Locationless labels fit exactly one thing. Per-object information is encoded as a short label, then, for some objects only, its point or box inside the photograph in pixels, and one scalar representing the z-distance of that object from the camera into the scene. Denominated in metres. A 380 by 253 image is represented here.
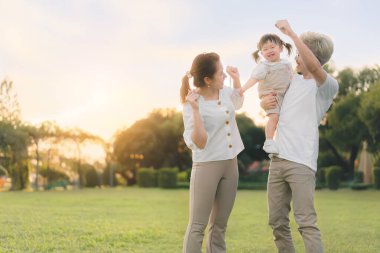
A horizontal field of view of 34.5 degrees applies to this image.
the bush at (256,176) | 37.62
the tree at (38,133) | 33.28
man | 4.18
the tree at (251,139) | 40.44
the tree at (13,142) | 31.73
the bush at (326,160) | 36.16
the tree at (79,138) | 34.53
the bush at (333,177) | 30.33
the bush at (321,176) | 33.04
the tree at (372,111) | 26.88
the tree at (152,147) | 43.31
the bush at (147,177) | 36.03
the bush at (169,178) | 33.84
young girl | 4.37
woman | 4.26
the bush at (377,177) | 29.08
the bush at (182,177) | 40.22
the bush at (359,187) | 29.58
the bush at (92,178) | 36.56
